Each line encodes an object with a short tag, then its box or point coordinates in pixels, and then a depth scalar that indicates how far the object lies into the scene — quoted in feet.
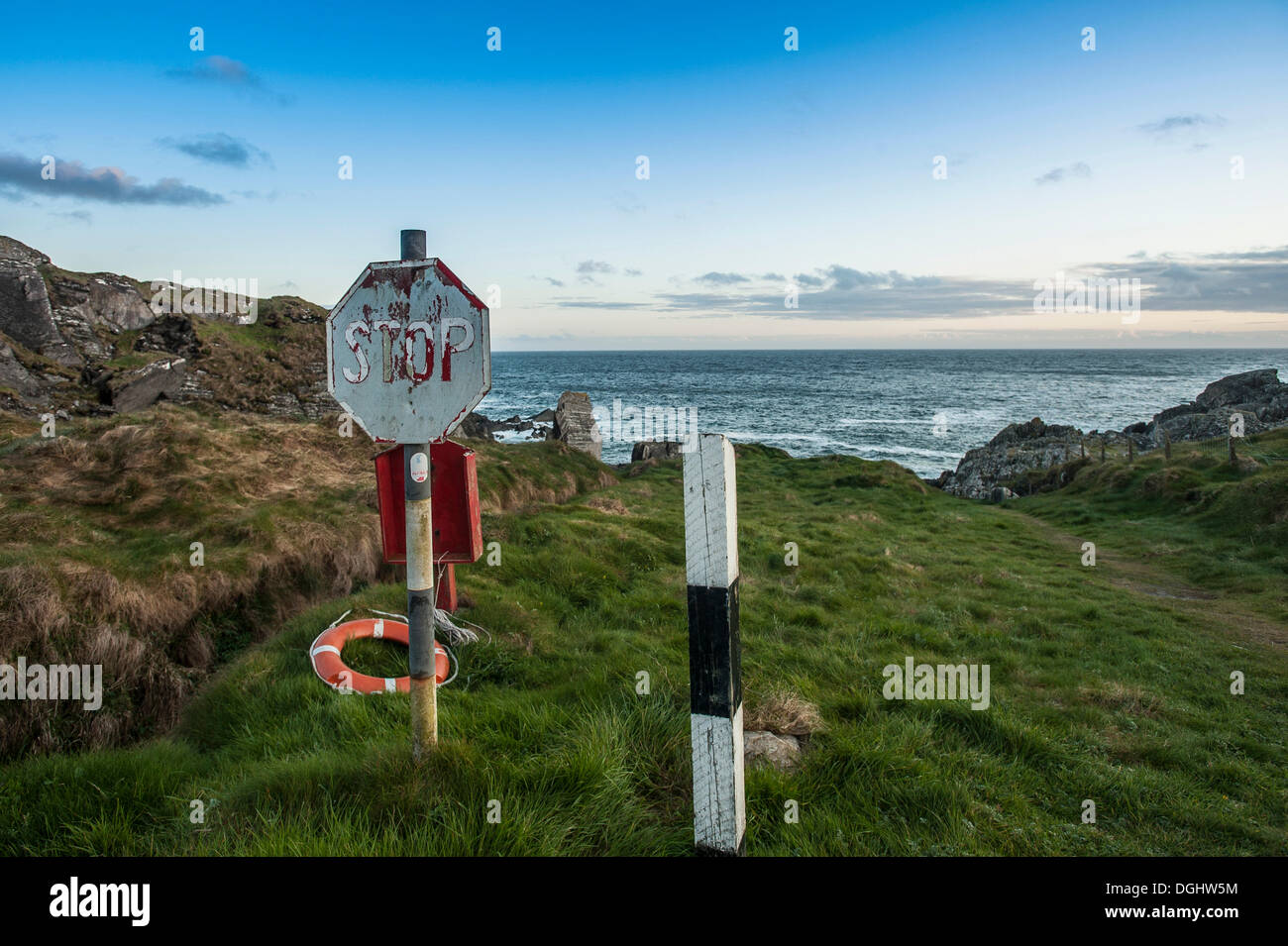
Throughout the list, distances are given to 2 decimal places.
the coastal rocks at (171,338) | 78.02
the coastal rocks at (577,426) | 94.02
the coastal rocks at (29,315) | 75.92
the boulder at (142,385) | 67.00
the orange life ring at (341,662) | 16.29
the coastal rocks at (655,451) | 104.58
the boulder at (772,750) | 13.21
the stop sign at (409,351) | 10.87
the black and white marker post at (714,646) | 8.82
